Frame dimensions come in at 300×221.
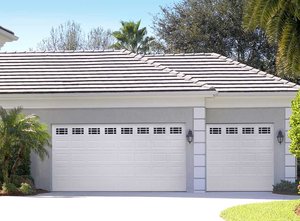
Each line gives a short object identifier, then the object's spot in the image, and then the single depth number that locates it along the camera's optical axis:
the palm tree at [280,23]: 15.60
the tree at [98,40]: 50.31
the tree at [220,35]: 39.41
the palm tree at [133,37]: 44.72
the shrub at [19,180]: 19.48
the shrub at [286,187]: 19.89
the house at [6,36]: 15.27
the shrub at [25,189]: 18.83
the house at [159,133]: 20.50
